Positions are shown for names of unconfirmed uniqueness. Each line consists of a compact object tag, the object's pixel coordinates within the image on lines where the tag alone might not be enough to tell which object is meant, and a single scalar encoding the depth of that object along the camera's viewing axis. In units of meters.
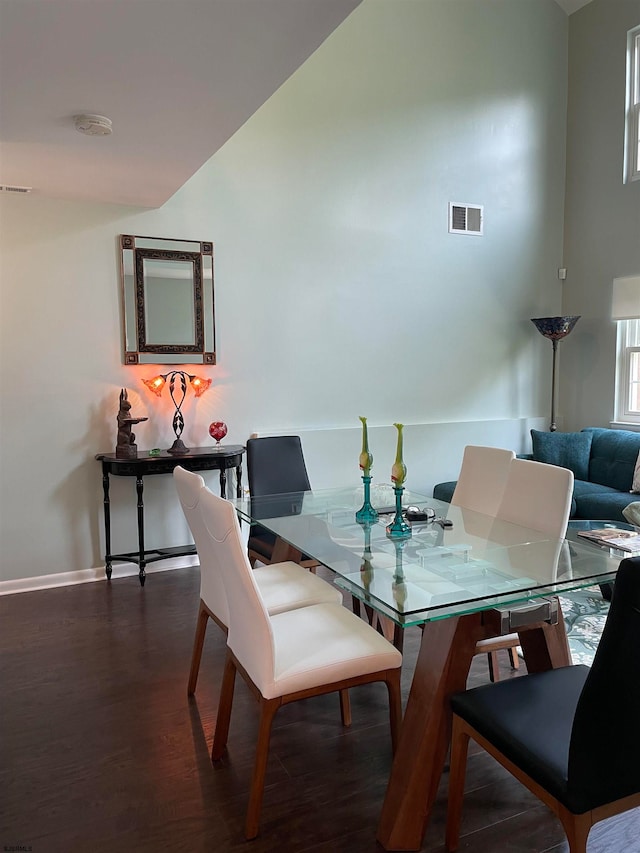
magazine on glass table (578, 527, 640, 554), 2.70
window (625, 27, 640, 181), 5.23
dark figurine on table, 3.94
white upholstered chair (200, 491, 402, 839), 1.80
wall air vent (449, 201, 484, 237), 5.34
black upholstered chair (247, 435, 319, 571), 3.56
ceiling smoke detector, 2.59
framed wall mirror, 4.18
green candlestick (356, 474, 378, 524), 2.72
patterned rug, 2.97
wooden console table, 3.89
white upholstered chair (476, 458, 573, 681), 2.55
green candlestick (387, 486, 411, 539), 2.47
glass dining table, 1.75
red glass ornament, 4.28
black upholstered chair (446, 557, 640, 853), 1.30
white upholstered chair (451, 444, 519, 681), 3.07
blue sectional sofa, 4.47
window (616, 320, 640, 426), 5.34
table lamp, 4.15
